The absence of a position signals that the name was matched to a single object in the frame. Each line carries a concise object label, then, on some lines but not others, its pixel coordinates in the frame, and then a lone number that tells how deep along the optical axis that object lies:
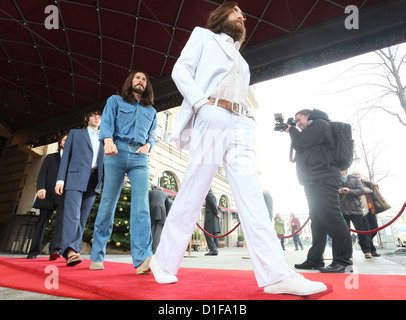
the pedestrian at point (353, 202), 4.89
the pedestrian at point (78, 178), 2.98
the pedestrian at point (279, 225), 11.50
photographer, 2.83
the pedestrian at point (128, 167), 2.23
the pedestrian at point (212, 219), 7.18
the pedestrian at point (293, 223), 12.81
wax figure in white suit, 1.38
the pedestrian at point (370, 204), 5.65
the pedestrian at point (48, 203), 4.27
